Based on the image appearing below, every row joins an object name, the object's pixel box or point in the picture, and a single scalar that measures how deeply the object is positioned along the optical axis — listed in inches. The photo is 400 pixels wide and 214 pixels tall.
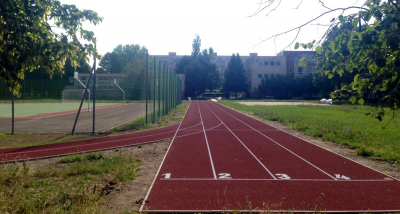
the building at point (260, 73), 2837.1
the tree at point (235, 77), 3282.5
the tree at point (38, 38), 263.6
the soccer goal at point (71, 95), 1847.9
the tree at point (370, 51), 162.1
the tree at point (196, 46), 4030.5
